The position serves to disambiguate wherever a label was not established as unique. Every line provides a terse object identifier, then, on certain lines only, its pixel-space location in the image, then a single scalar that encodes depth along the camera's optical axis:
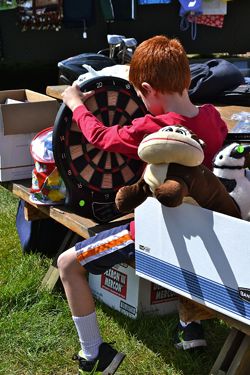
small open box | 2.92
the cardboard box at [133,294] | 2.63
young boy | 2.10
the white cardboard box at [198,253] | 1.69
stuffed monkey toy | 1.78
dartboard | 2.33
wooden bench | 2.45
